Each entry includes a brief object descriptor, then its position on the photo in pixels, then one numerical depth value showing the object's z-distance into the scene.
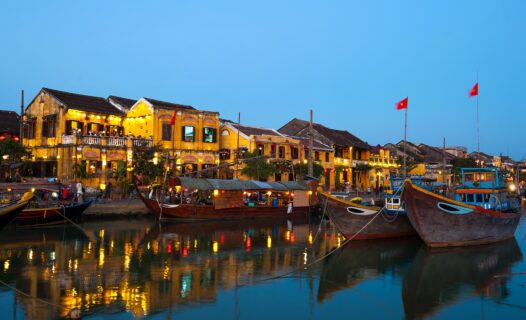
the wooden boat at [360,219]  21.36
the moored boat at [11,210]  17.67
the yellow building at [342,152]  49.81
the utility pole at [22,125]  32.41
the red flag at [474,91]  23.45
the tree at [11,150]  30.55
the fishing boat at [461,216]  19.16
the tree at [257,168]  38.77
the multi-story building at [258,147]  41.00
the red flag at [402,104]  24.21
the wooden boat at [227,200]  28.89
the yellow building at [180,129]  36.94
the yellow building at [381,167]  55.41
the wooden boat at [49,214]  24.84
